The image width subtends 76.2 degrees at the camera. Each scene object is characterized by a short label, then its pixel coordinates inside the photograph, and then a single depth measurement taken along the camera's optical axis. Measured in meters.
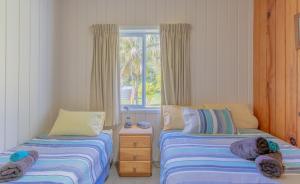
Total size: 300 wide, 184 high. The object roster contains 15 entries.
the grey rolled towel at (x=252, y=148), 1.43
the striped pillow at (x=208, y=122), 2.16
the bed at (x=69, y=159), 1.30
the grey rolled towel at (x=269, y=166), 1.21
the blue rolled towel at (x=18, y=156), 1.41
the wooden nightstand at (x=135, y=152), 2.30
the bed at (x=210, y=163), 1.18
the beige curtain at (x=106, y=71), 2.64
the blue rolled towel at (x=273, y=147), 1.45
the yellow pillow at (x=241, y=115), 2.43
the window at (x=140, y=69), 2.75
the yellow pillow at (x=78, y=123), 2.22
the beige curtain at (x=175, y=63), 2.61
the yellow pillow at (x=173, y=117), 2.38
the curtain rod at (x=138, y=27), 2.66
